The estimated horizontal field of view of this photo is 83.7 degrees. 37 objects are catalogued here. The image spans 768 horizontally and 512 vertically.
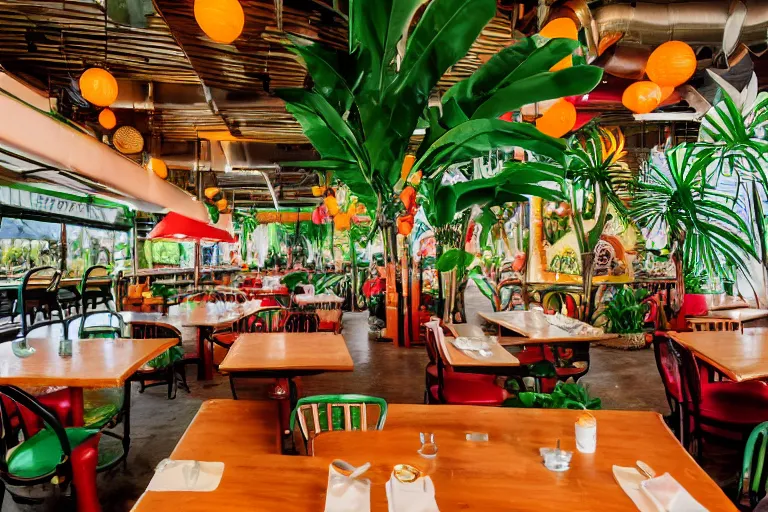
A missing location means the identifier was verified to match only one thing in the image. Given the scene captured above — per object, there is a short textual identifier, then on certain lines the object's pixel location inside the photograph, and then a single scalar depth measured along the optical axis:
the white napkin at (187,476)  1.23
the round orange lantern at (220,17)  2.04
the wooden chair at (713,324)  4.29
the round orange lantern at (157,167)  5.92
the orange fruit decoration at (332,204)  7.07
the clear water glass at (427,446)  1.43
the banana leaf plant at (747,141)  4.01
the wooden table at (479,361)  2.73
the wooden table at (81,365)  2.21
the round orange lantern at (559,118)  3.34
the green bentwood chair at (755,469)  1.52
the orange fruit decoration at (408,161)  3.83
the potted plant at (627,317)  6.56
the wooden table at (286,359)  2.47
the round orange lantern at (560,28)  2.25
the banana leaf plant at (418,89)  1.28
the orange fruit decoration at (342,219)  7.60
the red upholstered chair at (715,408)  2.56
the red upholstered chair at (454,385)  2.83
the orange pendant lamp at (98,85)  2.90
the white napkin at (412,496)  1.09
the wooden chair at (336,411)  1.78
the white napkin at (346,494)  1.10
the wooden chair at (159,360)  3.68
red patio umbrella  6.43
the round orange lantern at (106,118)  4.42
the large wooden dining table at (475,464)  1.16
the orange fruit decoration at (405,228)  3.78
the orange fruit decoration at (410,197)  2.23
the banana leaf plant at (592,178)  5.55
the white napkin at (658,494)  1.12
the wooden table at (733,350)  2.50
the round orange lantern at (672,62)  2.65
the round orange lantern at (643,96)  3.14
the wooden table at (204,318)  4.41
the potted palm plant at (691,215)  4.73
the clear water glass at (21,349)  2.68
